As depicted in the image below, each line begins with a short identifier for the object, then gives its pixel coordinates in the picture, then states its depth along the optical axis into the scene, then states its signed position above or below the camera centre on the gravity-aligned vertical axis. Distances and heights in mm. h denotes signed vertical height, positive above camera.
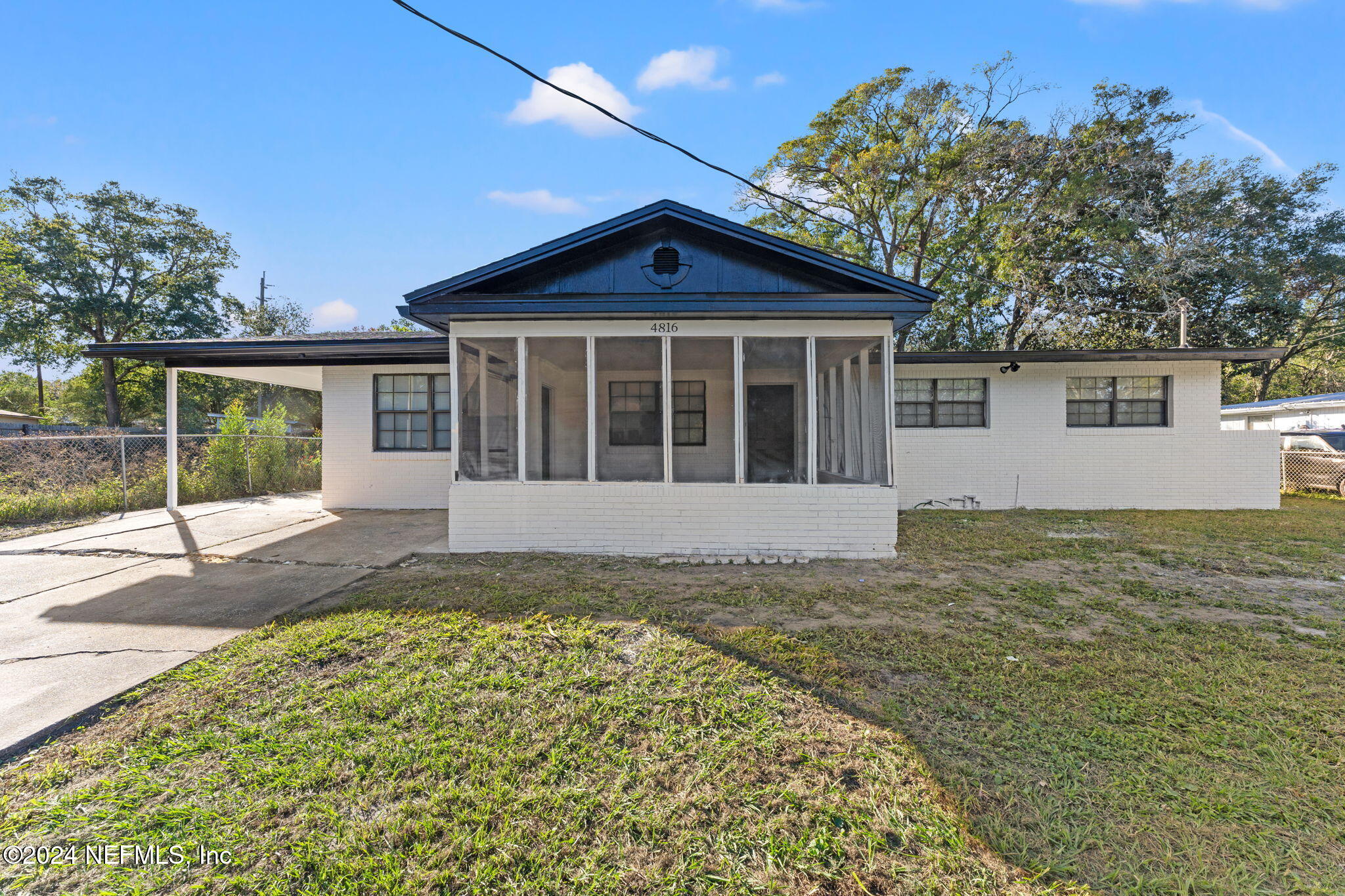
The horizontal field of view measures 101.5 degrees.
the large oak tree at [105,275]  23156 +7411
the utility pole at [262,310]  28625 +7064
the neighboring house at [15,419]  20298 +898
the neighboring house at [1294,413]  15617 +857
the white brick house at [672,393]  6004 +563
